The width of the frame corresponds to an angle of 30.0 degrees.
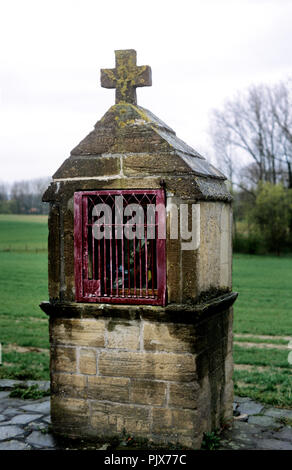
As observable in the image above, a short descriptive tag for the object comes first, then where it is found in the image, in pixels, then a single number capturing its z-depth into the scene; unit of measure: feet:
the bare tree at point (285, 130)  139.64
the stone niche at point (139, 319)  15.94
